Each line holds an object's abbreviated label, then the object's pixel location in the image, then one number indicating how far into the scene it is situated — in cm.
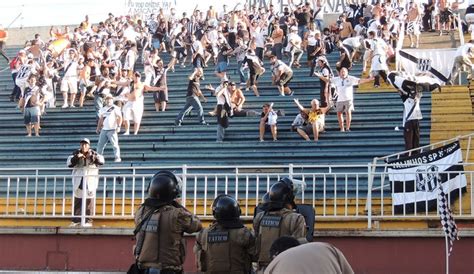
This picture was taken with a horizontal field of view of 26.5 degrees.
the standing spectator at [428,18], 2869
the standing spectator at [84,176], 1712
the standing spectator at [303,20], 2897
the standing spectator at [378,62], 2383
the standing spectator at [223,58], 2682
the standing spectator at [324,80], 2283
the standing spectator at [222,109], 2253
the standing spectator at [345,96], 2178
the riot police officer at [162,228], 1083
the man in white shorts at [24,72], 2714
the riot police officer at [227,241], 1102
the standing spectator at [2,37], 3491
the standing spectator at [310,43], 2600
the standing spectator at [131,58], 2829
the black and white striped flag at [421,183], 1526
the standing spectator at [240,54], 2599
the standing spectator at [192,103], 2369
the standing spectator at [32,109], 2477
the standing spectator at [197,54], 2775
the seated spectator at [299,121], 2197
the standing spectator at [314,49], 2566
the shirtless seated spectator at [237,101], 2358
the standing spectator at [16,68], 2809
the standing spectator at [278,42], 2736
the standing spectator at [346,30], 2781
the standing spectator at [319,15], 3015
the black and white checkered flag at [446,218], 1381
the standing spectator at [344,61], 2427
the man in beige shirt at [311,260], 630
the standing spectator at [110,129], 2173
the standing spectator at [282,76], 2447
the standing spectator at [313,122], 2156
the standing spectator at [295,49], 2670
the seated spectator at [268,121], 2208
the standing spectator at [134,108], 2381
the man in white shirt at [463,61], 2356
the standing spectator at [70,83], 2653
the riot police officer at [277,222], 1116
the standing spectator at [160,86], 2511
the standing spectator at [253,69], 2511
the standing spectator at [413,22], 2690
